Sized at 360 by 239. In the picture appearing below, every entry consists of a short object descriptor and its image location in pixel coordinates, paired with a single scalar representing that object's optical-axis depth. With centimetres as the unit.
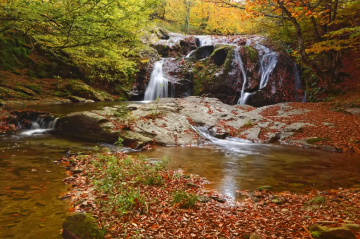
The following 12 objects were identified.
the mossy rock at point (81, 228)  289
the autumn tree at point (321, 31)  1108
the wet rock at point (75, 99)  1791
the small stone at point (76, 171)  560
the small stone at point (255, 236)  274
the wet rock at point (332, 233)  264
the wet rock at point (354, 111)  1188
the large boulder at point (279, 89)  1914
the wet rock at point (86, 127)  919
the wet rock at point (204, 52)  2338
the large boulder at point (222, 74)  1998
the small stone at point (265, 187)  498
